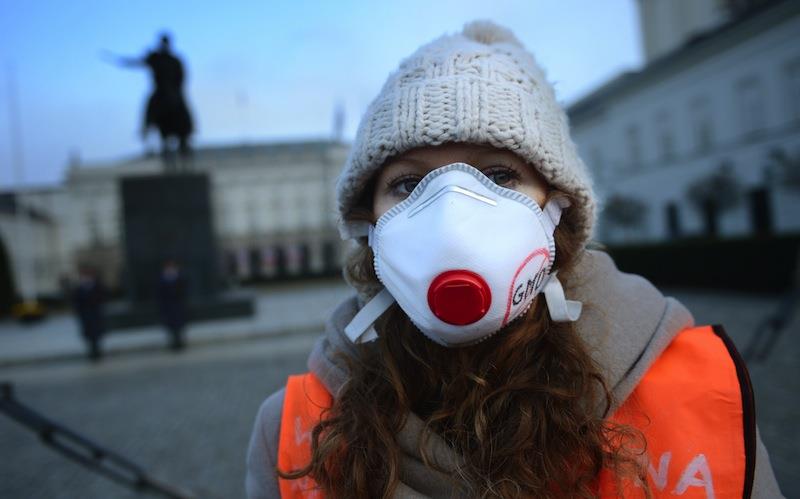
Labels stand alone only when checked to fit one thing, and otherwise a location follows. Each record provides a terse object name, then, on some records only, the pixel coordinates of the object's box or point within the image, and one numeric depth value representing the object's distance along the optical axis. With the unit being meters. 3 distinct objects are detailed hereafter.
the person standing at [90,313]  9.65
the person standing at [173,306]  9.80
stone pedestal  12.54
